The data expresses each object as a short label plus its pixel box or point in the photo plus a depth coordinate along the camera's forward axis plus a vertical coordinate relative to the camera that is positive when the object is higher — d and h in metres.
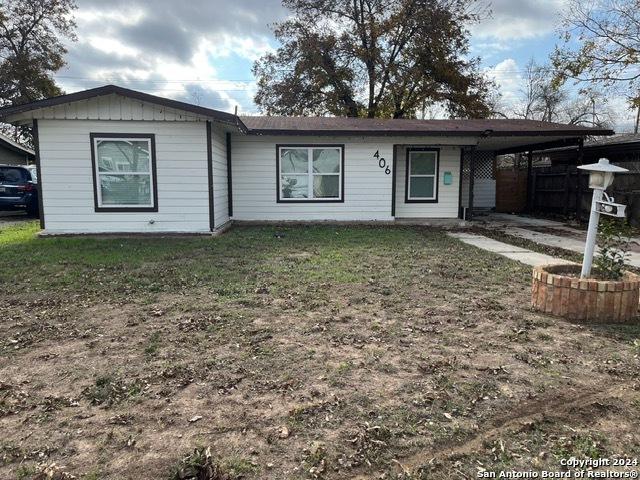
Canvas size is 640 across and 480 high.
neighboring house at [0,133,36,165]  20.24 +1.65
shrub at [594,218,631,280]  4.40 -0.70
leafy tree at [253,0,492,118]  23.12 +6.58
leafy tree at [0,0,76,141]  24.52 +7.73
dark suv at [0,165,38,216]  13.32 -0.03
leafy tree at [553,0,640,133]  14.14 +4.30
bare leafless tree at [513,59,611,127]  34.28 +6.14
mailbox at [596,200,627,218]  4.16 -0.20
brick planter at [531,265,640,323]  4.14 -1.03
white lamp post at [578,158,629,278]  4.18 -0.15
